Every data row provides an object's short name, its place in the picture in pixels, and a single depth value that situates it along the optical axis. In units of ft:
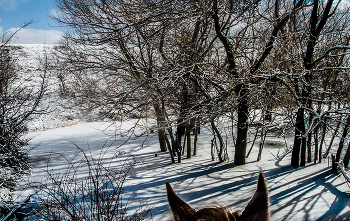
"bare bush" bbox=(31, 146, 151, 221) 9.48
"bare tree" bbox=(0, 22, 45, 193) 18.72
